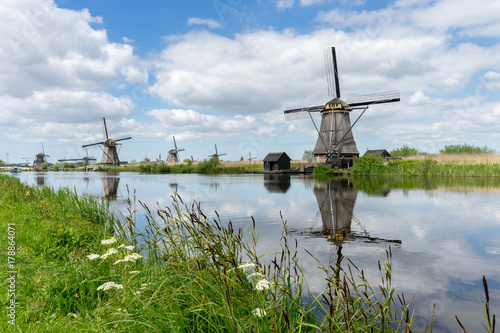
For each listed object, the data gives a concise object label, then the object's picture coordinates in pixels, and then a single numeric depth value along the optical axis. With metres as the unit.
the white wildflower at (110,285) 2.96
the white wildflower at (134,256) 3.44
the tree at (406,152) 52.47
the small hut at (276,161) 52.31
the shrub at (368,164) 37.44
